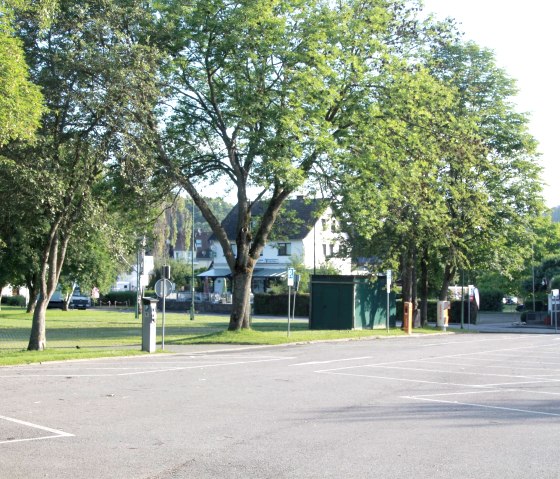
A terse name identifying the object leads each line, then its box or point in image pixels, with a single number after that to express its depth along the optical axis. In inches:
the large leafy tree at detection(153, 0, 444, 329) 1050.1
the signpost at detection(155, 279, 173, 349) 962.7
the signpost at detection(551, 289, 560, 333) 1846.7
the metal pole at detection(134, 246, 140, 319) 2047.6
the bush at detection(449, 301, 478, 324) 2267.3
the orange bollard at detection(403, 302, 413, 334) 1568.7
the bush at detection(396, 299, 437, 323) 2420.0
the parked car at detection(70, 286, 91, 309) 3097.9
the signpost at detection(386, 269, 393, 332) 1456.7
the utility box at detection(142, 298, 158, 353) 936.3
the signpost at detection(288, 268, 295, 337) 1202.8
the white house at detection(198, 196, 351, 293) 3240.7
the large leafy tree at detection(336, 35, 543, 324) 1157.7
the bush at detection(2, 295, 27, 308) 3452.3
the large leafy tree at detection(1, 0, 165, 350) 871.1
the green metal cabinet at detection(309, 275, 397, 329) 1578.5
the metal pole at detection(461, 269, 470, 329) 1899.6
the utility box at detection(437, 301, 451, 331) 1789.4
